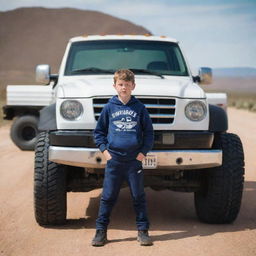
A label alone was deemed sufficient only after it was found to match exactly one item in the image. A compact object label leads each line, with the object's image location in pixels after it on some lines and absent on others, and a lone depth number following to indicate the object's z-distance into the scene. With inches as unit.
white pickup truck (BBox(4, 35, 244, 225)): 215.8
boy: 197.8
